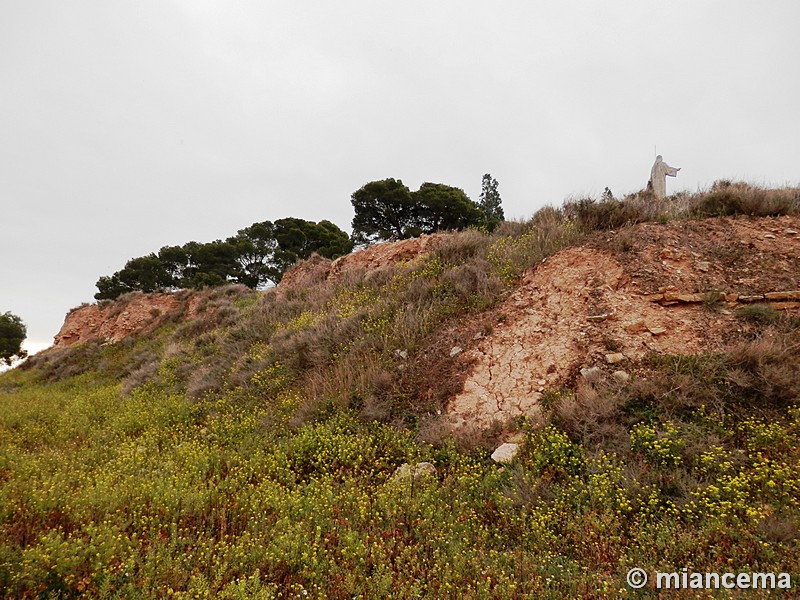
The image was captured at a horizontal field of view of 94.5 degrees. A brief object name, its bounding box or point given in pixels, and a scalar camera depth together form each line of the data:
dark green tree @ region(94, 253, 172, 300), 27.27
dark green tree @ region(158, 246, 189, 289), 27.84
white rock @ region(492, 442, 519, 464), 4.60
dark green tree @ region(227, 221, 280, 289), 27.21
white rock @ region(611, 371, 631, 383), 4.99
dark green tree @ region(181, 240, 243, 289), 27.03
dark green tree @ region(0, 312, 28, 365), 30.50
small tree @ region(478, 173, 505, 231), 34.35
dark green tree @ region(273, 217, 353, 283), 25.92
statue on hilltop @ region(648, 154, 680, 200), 10.91
